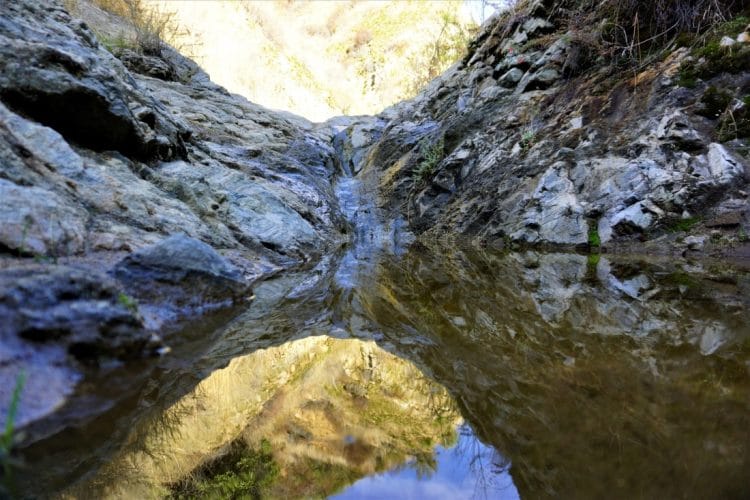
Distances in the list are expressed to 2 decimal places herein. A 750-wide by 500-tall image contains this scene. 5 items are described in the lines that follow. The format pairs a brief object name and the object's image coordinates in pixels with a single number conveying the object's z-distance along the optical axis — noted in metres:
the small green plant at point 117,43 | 7.27
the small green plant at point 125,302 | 1.61
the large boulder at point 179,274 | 2.10
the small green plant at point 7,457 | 0.85
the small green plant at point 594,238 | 4.59
